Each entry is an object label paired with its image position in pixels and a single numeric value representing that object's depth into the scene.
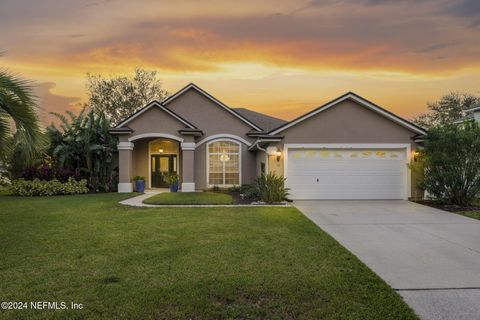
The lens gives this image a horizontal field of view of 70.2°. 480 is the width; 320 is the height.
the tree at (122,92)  35.78
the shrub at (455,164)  12.29
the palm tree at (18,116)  6.10
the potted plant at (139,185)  18.05
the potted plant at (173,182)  18.08
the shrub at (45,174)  17.50
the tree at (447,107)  40.00
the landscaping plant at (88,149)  18.38
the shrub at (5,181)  18.92
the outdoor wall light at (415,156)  14.38
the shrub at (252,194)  14.93
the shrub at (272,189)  13.32
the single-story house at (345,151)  14.48
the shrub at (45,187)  16.67
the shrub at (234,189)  18.62
